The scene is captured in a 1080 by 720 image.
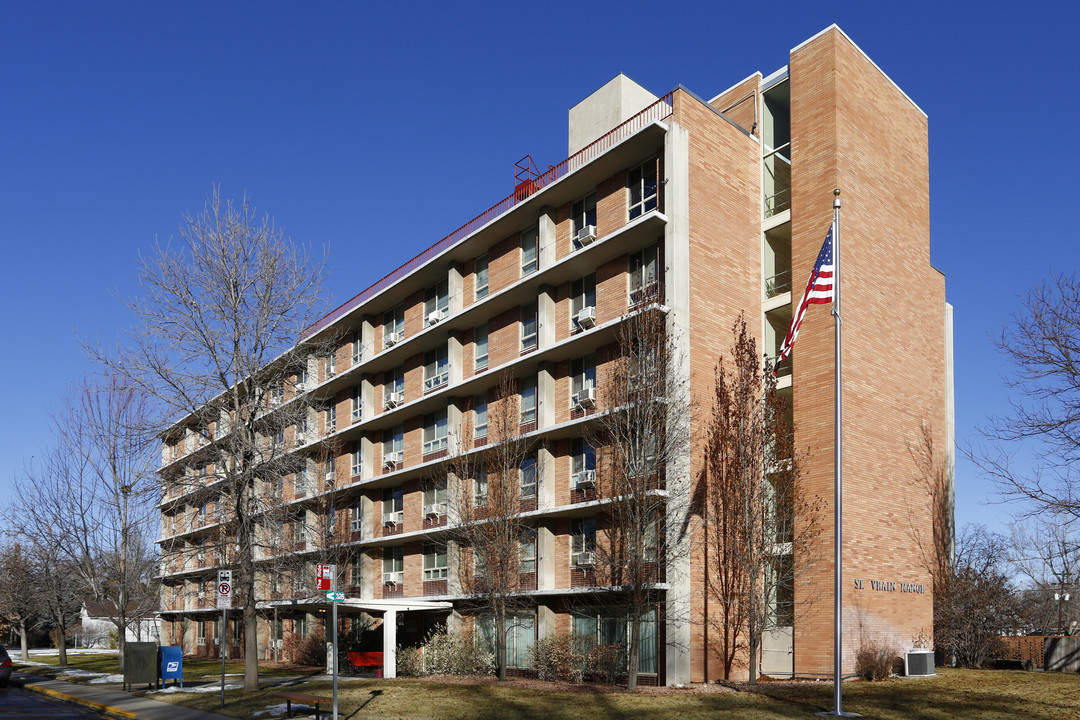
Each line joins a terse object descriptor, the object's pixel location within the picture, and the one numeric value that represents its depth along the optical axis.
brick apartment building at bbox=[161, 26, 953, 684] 29.97
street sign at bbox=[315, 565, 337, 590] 18.81
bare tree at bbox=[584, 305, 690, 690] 27.27
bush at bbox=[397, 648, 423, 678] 34.62
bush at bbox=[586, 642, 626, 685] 28.67
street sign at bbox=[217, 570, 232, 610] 24.56
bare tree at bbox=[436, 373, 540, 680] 32.62
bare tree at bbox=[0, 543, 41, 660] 56.66
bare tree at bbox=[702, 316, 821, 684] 28.41
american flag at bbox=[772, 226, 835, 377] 21.35
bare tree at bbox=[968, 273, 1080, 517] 24.83
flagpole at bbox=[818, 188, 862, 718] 19.08
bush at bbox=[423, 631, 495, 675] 33.16
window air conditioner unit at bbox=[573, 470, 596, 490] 31.02
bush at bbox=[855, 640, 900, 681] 28.98
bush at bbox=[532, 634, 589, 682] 29.94
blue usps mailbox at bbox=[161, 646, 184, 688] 30.52
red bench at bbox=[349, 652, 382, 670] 36.53
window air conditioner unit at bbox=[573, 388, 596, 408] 32.00
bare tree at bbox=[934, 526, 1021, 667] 36.25
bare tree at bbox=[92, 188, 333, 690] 28.94
